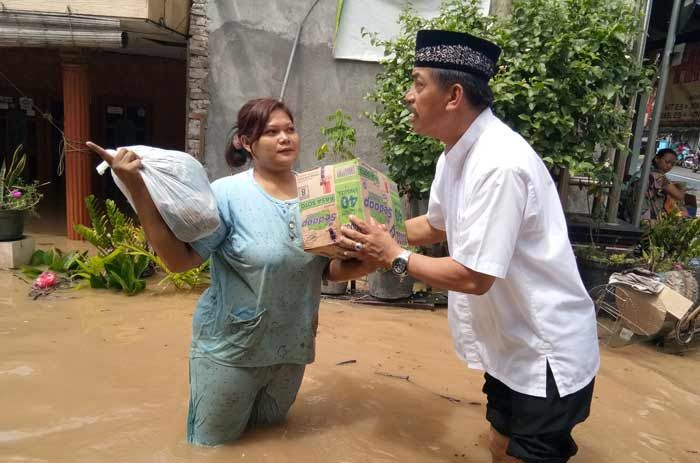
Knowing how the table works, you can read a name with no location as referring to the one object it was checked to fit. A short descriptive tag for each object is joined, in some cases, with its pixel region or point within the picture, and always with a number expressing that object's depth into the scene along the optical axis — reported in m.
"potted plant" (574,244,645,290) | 5.02
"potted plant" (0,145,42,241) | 5.72
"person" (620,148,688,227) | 6.68
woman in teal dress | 2.26
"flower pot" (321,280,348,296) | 5.33
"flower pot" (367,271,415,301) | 5.20
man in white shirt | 1.80
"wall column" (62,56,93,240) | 7.10
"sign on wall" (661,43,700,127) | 7.14
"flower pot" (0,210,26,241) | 5.68
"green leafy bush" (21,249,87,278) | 5.56
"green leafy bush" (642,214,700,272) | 4.96
